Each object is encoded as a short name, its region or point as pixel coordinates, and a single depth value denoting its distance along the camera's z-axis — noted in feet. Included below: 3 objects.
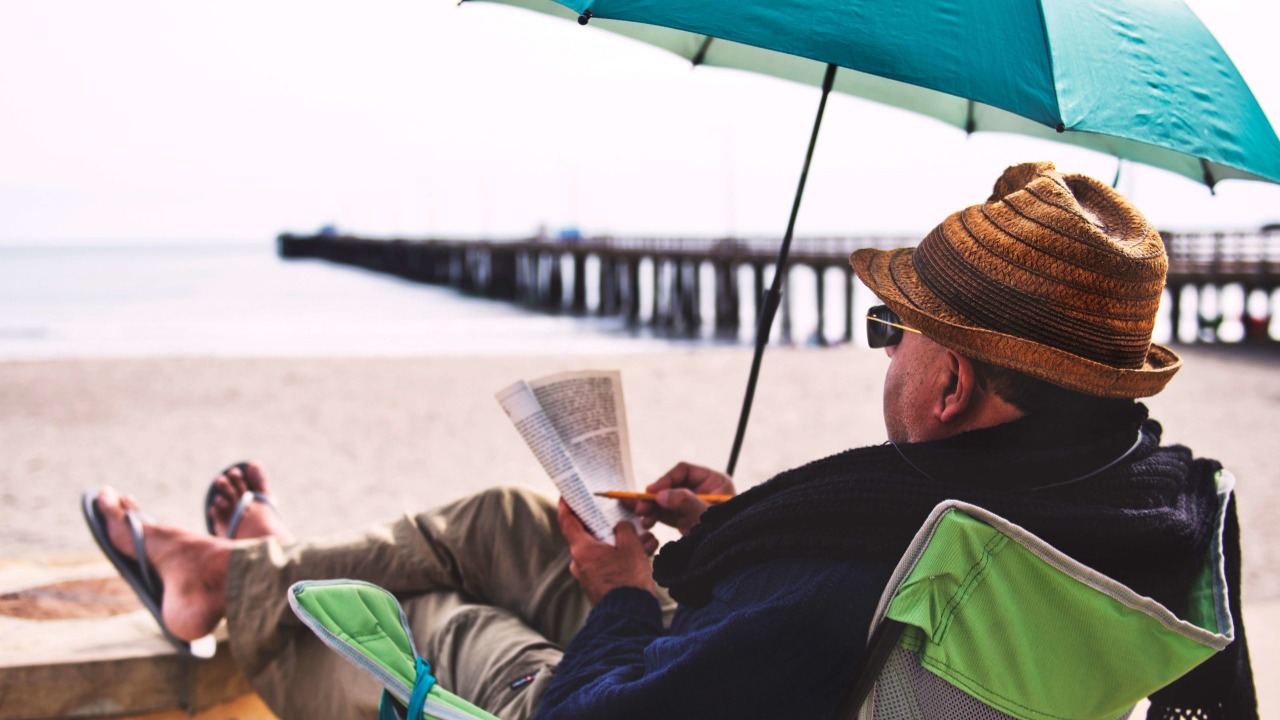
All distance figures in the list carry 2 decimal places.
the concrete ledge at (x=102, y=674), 6.76
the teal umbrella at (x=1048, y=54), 4.29
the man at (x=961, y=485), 3.75
